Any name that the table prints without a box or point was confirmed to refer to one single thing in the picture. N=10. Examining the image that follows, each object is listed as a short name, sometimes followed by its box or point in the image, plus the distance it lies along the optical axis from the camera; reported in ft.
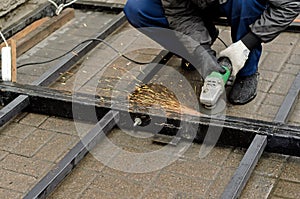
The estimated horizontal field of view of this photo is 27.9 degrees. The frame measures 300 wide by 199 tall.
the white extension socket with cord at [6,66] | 12.16
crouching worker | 10.63
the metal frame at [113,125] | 9.24
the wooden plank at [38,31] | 14.16
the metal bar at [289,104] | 10.55
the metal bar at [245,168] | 8.74
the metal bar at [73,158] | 9.06
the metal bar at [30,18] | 13.96
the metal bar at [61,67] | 11.27
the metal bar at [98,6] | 15.93
